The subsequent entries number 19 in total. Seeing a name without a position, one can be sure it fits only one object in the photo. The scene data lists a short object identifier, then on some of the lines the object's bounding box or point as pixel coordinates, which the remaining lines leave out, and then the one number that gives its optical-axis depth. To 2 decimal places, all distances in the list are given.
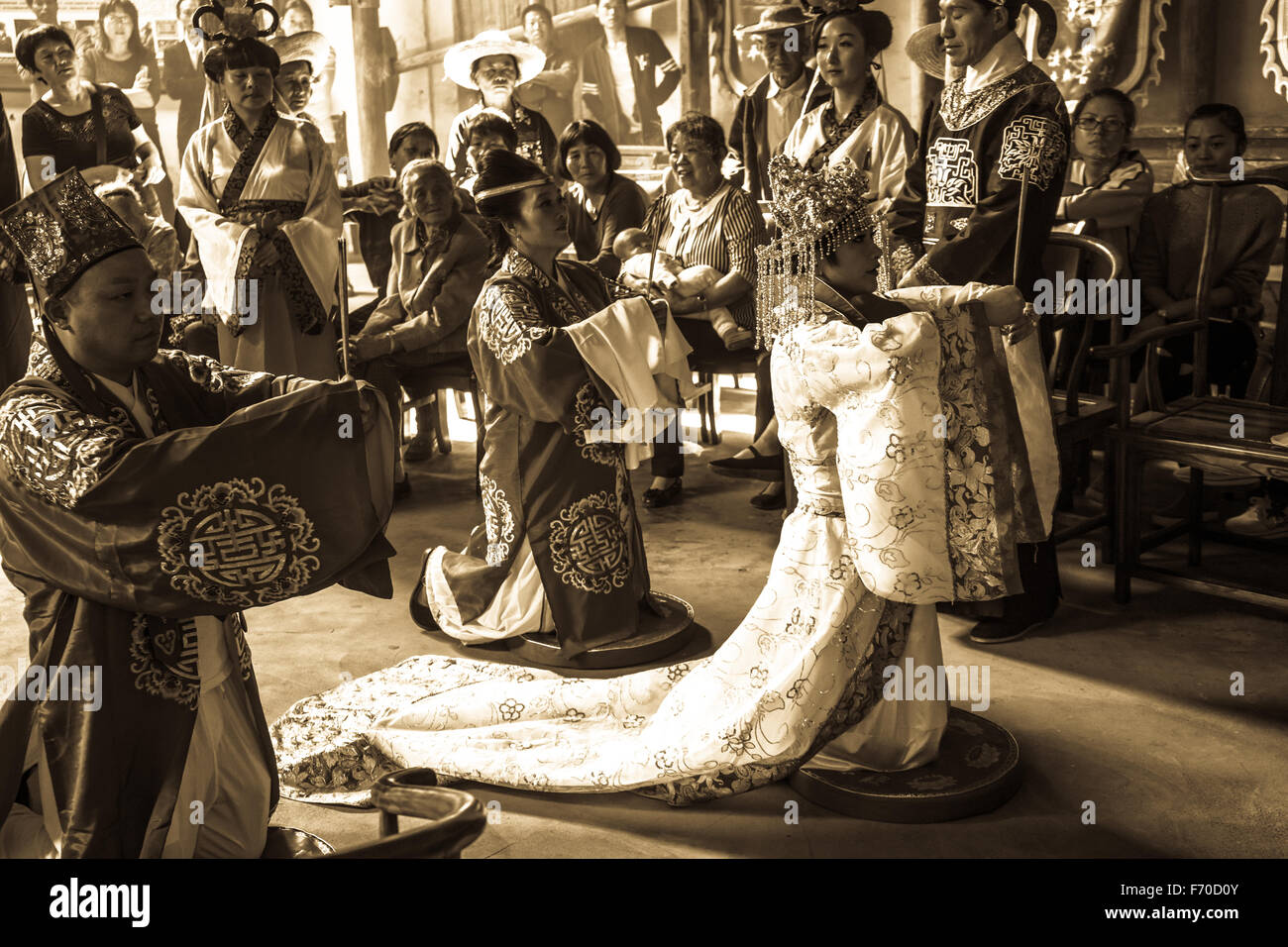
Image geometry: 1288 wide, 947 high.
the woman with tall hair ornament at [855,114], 4.68
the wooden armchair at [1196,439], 3.36
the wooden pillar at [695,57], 8.20
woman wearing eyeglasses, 4.83
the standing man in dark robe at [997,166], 3.58
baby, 4.89
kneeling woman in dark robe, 3.51
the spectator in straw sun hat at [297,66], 7.61
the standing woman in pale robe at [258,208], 4.99
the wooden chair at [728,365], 5.01
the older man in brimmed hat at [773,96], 5.80
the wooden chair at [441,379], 5.26
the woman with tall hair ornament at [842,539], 2.47
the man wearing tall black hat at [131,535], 1.85
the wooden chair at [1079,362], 3.69
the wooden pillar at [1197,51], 5.55
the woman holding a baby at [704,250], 4.93
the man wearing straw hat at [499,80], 6.71
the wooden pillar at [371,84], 11.15
